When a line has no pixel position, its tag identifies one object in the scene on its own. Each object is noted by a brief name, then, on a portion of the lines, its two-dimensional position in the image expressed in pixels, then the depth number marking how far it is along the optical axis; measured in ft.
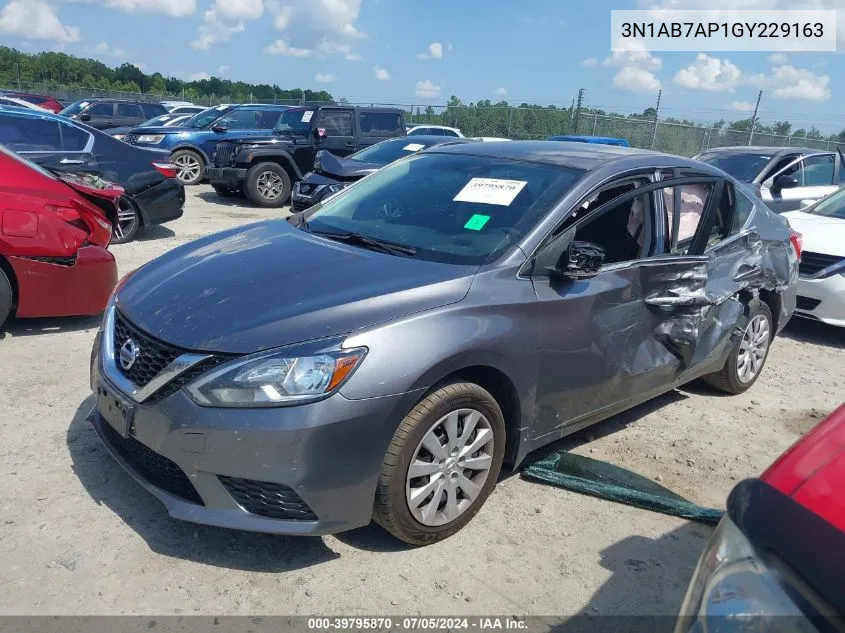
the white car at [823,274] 21.08
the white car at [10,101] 61.70
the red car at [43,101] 79.20
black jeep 40.88
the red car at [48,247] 15.99
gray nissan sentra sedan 8.58
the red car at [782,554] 4.17
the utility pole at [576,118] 75.68
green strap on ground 11.41
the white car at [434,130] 59.67
